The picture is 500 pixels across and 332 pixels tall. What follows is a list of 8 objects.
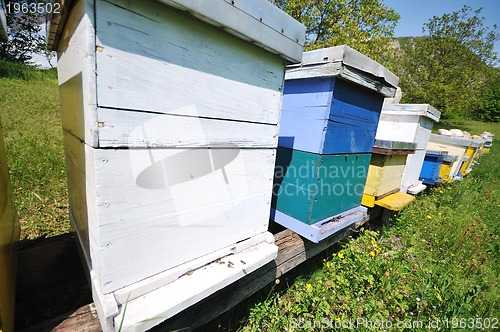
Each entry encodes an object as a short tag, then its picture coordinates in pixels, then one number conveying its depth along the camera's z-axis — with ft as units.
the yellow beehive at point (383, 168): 7.11
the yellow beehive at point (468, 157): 19.49
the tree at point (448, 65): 48.47
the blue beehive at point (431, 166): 12.60
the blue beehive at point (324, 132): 4.81
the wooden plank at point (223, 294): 2.94
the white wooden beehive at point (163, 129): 2.36
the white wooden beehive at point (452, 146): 16.24
